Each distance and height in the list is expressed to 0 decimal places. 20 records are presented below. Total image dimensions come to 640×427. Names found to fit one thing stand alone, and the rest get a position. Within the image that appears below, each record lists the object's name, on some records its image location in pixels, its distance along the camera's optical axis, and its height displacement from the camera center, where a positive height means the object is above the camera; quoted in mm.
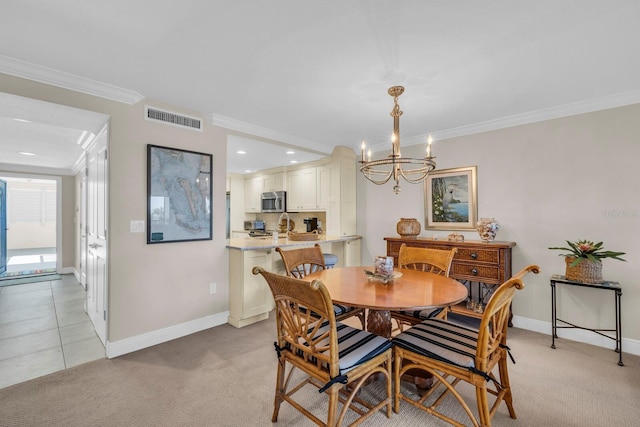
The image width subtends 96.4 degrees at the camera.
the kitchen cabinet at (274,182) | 5926 +680
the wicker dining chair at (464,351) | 1428 -769
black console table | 2504 -896
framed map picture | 2820 +197
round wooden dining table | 1617 -507
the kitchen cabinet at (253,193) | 6516 +480
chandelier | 2137 +409
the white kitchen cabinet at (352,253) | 4539 -636
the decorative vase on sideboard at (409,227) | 3793 -185
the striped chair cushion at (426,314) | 2244 -799
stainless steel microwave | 5785 +254
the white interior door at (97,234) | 2740 -215
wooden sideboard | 3043 -565
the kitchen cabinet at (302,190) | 5162 +444
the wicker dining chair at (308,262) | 2316 -454
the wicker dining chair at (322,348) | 1396 -753
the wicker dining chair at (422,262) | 2273 -467
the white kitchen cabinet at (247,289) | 3239 -877
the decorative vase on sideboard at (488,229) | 3219 -180
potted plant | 2574 -447
